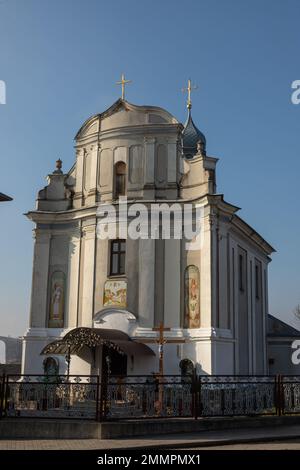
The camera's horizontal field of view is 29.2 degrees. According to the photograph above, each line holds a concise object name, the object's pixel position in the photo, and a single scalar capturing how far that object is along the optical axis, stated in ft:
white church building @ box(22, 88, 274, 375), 75.41
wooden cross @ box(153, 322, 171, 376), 64.49
